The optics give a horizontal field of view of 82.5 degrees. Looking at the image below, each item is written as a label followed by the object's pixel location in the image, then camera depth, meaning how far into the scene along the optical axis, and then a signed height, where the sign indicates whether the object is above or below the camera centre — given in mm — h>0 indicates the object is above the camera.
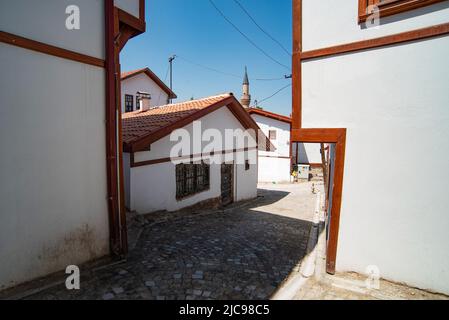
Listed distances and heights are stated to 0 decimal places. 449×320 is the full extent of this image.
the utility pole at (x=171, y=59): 25591 +8646
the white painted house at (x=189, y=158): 7890 -484
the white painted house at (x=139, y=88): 19773 +4881
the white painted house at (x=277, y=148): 21188 -144
